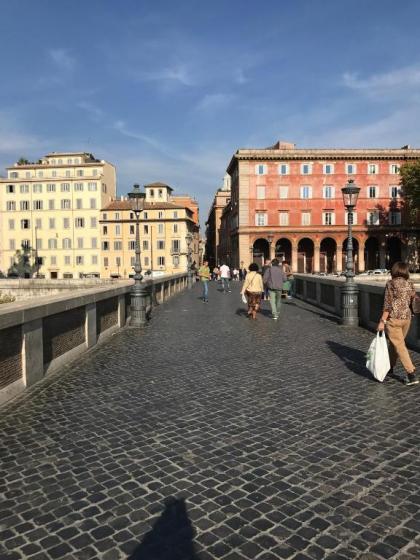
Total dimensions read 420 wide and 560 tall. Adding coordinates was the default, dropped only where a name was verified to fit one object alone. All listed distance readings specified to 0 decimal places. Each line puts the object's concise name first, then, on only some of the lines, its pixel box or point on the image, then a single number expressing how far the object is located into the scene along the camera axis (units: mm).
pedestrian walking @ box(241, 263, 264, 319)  13039
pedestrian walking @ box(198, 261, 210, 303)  19875
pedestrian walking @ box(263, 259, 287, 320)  12992
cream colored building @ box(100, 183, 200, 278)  71938
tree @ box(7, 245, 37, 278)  72562
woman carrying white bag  6051
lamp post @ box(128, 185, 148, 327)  11961
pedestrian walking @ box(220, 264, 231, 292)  24450
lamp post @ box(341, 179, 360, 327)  11531
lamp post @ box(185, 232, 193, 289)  32659
